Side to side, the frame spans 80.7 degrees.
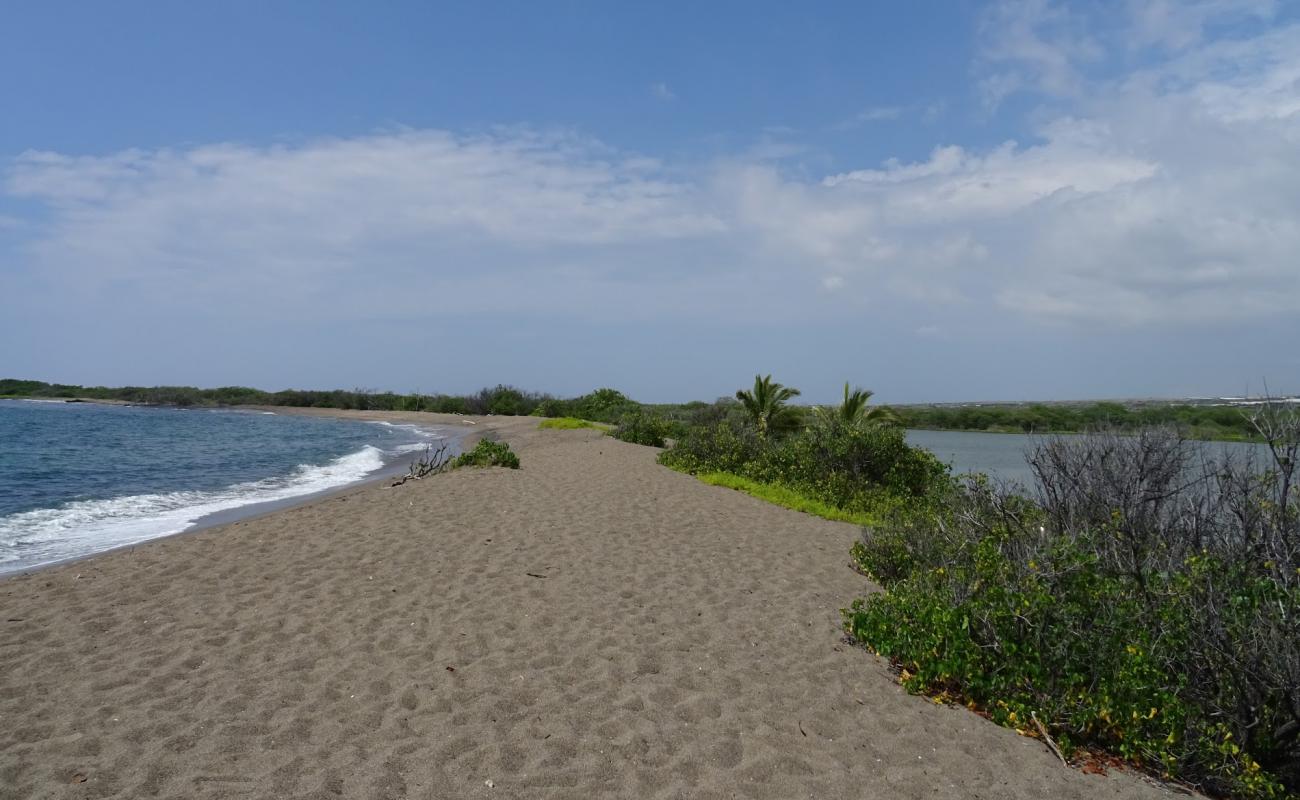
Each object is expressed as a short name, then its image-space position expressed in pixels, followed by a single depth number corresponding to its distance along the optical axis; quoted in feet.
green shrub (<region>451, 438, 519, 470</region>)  56.03
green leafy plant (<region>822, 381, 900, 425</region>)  65.00
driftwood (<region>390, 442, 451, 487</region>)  52.13
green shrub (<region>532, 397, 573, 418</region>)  167.73
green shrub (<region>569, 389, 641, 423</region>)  144.05
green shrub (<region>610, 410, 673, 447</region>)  86.38
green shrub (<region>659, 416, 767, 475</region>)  57.93
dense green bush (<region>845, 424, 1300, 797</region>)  15.20
